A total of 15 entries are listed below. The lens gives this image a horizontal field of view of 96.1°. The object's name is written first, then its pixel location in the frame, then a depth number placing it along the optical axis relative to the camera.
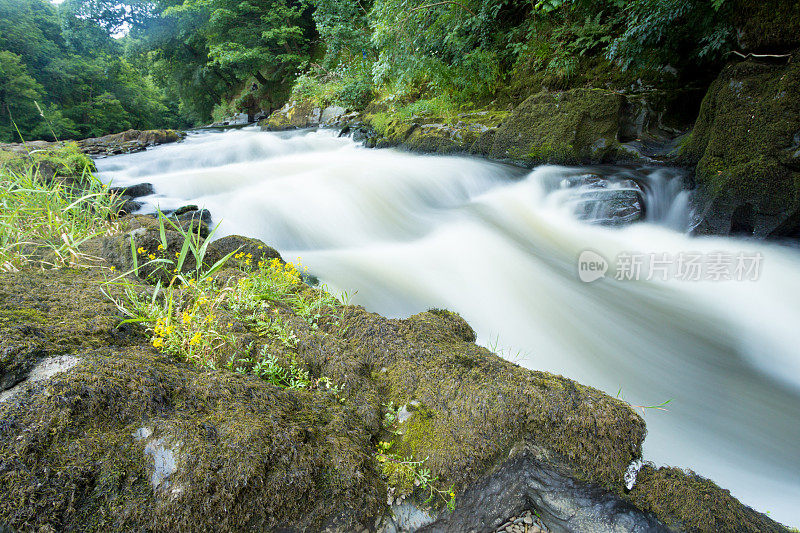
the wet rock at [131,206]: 5.93
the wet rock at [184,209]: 5.75
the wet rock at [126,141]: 12.45
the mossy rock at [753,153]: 4.50
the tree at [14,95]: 16.28
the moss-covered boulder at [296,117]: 15.16
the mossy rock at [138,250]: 2.67
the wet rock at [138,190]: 6.68
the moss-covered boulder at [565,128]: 6.52
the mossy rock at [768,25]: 4.51
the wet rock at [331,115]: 14.18
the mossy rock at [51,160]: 5.57
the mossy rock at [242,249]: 3.26
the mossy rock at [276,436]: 1.08
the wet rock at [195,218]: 4.86
